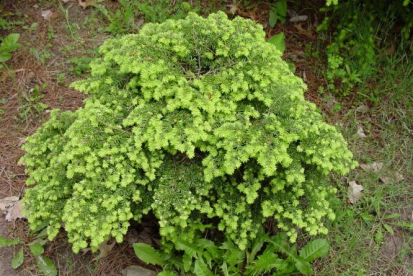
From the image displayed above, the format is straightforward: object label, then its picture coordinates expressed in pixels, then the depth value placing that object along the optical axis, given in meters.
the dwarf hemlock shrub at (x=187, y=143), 2.44
